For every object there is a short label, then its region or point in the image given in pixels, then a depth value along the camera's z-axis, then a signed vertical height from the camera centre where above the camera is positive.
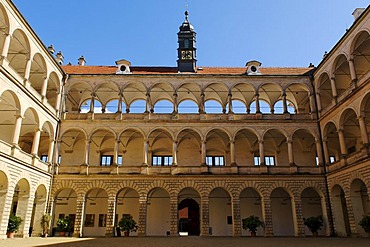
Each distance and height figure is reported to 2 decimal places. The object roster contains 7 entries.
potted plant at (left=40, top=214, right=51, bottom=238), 19.62 +0.27
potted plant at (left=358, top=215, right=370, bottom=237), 16.80 +0.20
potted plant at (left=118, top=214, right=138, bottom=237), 20.36 +0.19
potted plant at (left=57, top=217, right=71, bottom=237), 20.44 +0.18
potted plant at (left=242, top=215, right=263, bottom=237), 20.58 +0.22
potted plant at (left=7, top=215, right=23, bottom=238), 16.75 +0.14
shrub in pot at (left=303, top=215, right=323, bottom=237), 20.53 +0.20
